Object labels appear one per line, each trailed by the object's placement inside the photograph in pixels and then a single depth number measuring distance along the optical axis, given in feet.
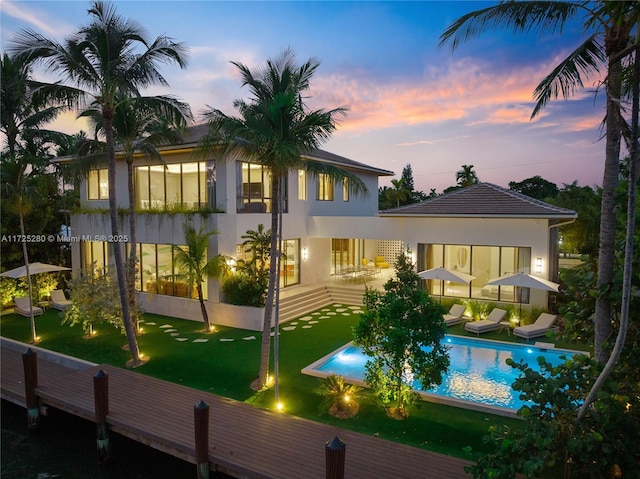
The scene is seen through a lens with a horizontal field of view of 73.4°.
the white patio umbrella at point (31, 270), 56.75
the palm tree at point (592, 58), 20.58
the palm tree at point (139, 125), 40.52
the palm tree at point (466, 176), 150.00
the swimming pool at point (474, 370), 33.53
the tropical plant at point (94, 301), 45.83
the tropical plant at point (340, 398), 31.19
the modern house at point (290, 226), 56.13
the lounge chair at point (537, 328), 48.93
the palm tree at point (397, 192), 153.28
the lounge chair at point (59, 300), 63.52
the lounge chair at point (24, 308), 60.00
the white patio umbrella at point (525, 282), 49.88
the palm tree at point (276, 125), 32.30
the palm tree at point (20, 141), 50.72
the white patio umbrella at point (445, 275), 55.45
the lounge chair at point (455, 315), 55.30
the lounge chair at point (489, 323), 51.29
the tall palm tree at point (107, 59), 35.01
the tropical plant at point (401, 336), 28.68
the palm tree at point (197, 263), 51.42
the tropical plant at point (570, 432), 16.85
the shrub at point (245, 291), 54.34
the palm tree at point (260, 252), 54.39
